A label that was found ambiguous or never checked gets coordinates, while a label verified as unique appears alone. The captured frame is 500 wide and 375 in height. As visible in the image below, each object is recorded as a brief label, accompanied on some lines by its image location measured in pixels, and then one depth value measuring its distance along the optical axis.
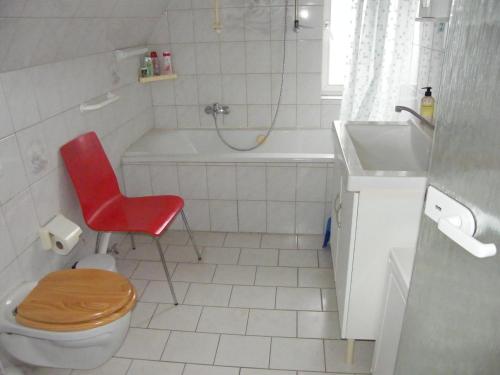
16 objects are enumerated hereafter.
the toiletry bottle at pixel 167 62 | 3.22
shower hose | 3.28
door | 0.62
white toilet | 1.54
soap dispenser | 2.06
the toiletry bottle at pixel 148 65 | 3.14
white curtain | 2.65
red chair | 2.14
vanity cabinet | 1.54
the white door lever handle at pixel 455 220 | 0.62
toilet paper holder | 1.94
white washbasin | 2.00
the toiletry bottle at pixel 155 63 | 3.21
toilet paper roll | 1.94
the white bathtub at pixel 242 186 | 2.71
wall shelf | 3.07
